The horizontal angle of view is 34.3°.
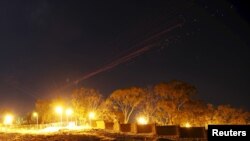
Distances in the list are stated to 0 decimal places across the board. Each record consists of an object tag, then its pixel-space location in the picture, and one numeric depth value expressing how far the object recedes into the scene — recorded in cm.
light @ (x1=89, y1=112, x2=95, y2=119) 5649
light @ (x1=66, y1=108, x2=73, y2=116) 5455
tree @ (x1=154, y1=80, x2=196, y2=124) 5400
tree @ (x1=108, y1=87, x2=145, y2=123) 5716
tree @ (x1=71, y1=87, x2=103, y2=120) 5688
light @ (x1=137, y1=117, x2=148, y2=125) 5356
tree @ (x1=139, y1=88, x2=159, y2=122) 5544
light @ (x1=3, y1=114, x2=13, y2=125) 5385
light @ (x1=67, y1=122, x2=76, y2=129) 4552
